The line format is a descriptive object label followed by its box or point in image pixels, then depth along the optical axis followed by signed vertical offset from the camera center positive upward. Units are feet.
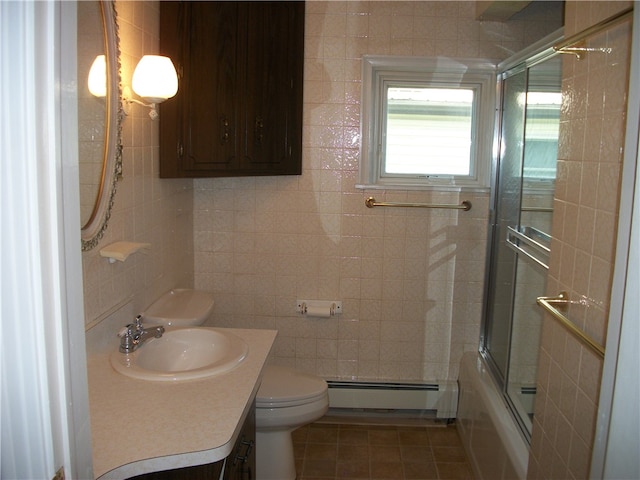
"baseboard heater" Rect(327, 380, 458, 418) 10.33 -4.09
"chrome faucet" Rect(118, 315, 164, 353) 6.04 -1.87
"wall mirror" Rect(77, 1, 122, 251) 5.64 +0.40
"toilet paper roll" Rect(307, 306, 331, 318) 9.99 -2.56
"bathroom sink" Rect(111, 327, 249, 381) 5.80 -2.03
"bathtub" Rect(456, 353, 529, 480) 7.20 -3.58
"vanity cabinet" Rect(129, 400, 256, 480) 4.64 -2.65
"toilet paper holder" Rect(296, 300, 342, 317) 10.00 -2.51
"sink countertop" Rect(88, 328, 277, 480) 4.19 -2.08
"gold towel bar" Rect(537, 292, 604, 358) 4.74 -1.33
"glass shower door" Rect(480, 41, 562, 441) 7.23 -0.82
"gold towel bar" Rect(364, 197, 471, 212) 9.74 -0.70
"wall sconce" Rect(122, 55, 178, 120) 6.63 +0.86
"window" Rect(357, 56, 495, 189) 9.64 +0.67
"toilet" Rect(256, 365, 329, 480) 7.85 -3.43
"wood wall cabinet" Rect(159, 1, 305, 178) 8.11 +1.01
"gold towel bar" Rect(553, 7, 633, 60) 4.45 +1.12
